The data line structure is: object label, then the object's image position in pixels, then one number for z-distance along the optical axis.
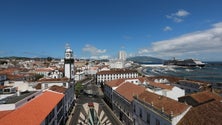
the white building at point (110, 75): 76.24
